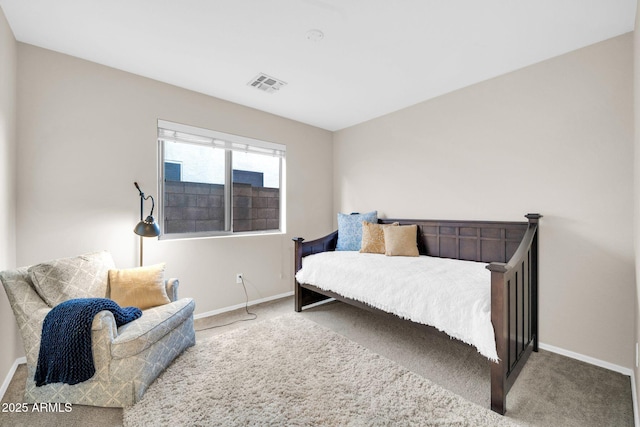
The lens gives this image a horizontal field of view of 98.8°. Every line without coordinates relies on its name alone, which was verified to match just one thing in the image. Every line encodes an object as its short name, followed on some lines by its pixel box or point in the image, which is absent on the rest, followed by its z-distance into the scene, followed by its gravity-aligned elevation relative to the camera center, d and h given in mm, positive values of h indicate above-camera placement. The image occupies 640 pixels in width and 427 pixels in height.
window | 2832 +332
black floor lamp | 2250 -142
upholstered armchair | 1567 -768
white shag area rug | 1496 -1127
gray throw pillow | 1682 -443
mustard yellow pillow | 2025 -581
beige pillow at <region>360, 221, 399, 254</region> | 3090 -304
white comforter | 1698 -587
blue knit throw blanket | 1477 -739
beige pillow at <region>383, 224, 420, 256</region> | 2918 -315
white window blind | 2750 +809
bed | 1567 -491
